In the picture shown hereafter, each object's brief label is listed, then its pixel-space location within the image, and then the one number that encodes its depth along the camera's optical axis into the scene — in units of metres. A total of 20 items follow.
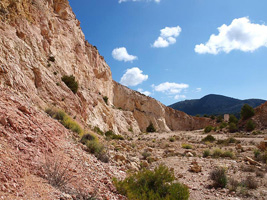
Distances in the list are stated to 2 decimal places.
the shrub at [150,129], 45.21
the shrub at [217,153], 11.90
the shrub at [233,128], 35.62
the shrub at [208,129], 39.84
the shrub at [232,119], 41.00
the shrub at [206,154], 12.20
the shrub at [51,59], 17.86
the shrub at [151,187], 4.38
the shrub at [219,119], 57.28
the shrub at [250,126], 33.45
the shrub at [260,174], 7.07
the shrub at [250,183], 5.91
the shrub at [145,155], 10.66
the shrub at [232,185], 5.79
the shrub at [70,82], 17.38
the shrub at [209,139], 23.11
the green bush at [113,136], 18.52
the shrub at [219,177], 6.19
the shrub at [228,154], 11.49
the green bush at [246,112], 38.19
